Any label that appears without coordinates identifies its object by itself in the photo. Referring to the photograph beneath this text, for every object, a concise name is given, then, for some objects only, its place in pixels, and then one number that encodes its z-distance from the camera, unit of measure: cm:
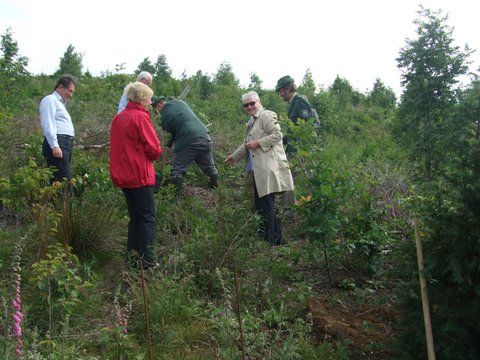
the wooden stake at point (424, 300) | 313
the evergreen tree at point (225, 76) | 1758
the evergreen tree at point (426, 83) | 384
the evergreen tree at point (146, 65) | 1659
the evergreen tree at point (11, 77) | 921
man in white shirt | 580
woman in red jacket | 485
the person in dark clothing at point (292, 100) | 666
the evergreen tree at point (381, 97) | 1845
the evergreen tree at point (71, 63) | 1833
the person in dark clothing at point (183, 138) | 691
